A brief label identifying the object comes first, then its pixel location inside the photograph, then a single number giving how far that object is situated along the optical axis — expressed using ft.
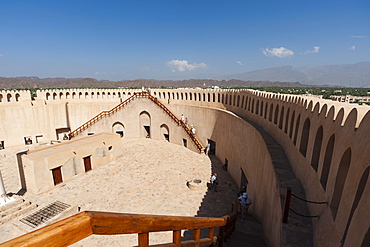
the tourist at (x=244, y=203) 28.50
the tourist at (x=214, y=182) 41.57
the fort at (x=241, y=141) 12.21
